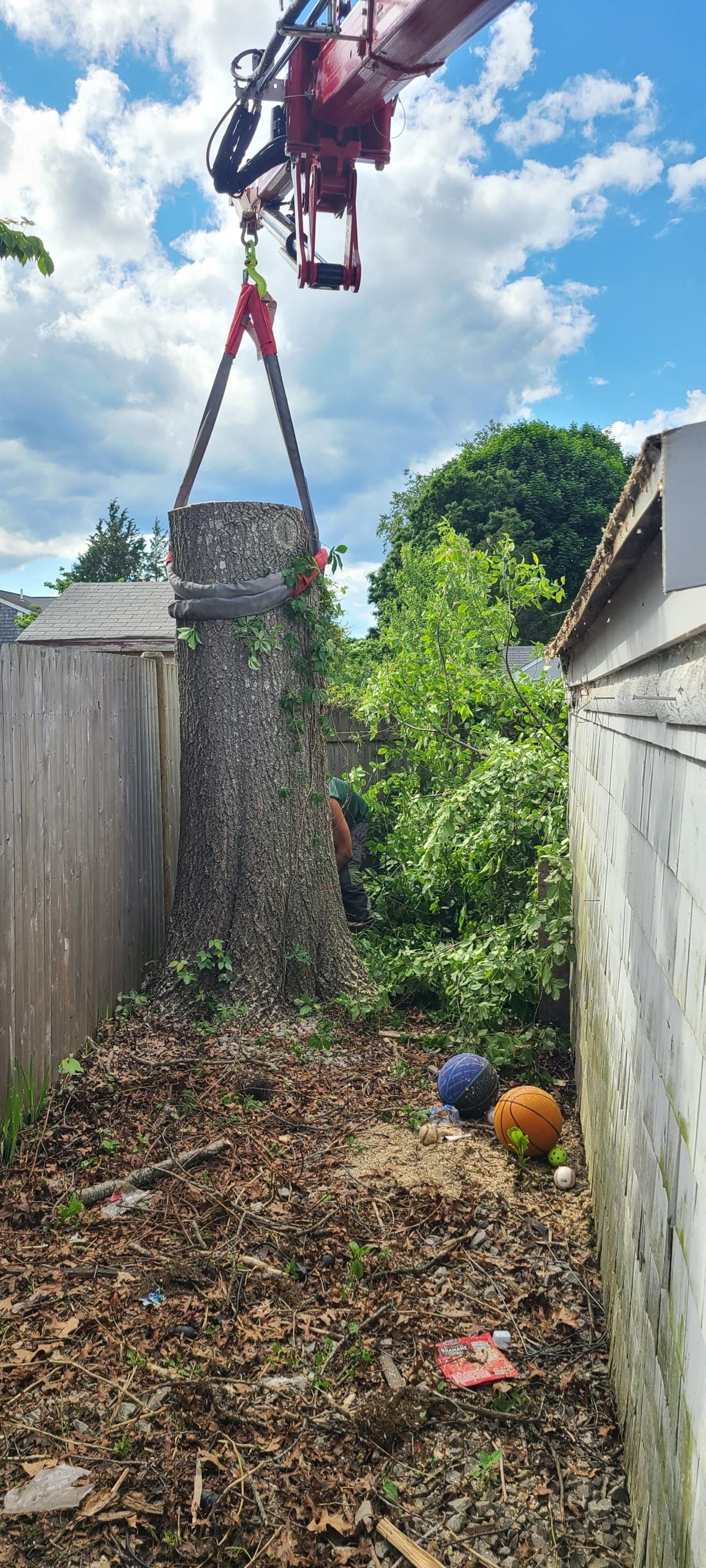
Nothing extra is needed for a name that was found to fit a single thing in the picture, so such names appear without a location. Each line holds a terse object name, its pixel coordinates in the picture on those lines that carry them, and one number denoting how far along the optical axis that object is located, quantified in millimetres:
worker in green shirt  7902
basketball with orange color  4211
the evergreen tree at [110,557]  57781
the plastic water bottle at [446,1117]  4730
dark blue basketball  4723
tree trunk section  5773
